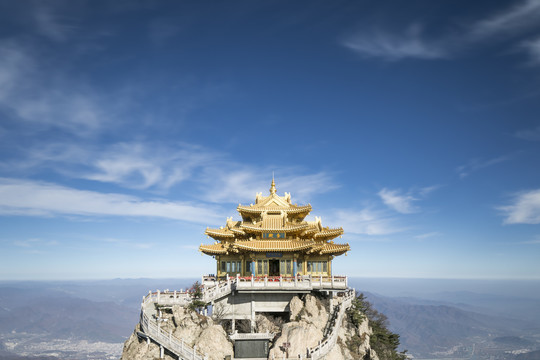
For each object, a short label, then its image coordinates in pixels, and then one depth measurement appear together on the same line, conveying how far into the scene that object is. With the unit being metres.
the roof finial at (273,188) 53.38
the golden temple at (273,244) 44.97
